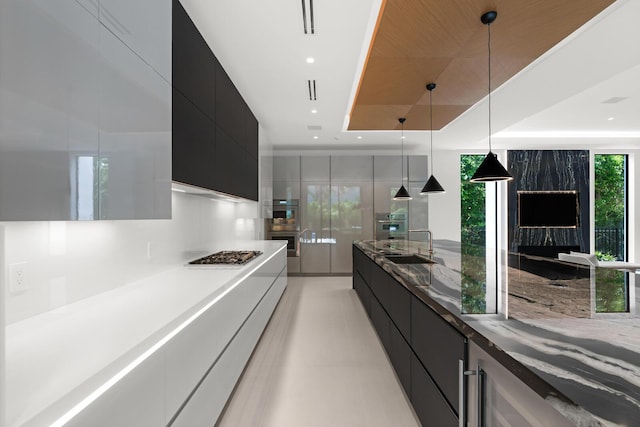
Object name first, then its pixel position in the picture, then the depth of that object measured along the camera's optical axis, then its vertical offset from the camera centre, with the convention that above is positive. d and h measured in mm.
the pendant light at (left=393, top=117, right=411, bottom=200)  4391 +351
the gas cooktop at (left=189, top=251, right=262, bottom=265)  2678 -392
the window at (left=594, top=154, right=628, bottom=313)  6660 +217
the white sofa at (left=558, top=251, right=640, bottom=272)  4656 -634
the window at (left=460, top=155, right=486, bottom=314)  7047 +266
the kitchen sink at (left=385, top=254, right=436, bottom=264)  2625 -393
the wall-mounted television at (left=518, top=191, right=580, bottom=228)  6578 +162
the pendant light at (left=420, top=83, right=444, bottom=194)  3977 +391
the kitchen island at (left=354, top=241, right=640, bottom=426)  633 -374
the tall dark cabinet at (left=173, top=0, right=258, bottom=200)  1975 +805
